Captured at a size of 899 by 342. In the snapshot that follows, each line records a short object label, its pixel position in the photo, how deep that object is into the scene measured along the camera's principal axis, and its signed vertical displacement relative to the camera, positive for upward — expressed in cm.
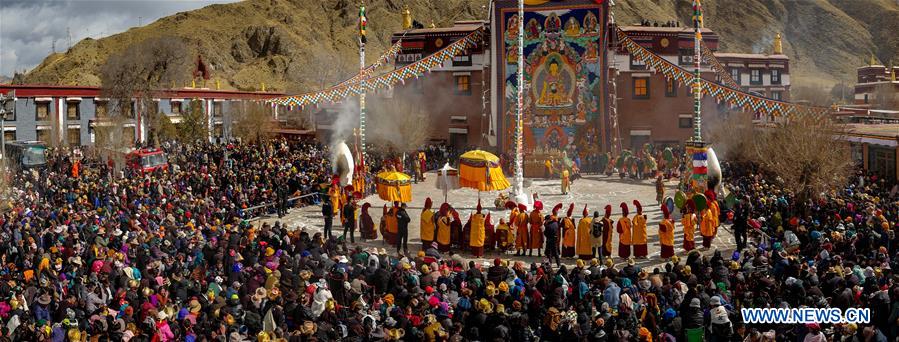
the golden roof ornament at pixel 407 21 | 5814 +890
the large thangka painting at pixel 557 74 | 4047 +356
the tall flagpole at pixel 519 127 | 2767 +69
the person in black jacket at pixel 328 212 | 2309 -171
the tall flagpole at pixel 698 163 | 2611 -54
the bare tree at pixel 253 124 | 6072 +193
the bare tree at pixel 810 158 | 2734 -45
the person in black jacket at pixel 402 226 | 2136 -199
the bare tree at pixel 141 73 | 5694 +574
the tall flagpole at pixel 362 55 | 3181 +362
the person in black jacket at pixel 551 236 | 1992 -211
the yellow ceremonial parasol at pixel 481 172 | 2536 -73
